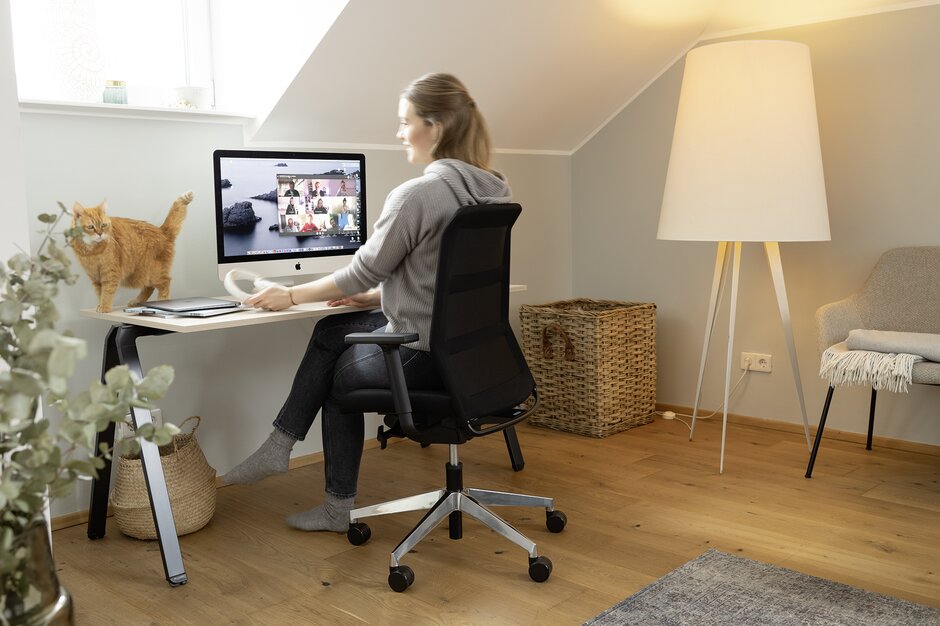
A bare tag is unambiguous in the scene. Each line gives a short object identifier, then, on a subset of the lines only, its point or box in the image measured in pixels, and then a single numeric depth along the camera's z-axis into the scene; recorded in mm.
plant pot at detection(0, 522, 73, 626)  633
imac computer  2719
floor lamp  3082
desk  2334
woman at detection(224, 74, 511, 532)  2311
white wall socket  3799
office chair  2164
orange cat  2492
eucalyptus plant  578
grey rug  2053
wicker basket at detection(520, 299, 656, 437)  3652
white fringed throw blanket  2812
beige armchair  3162
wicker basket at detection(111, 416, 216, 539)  2629
